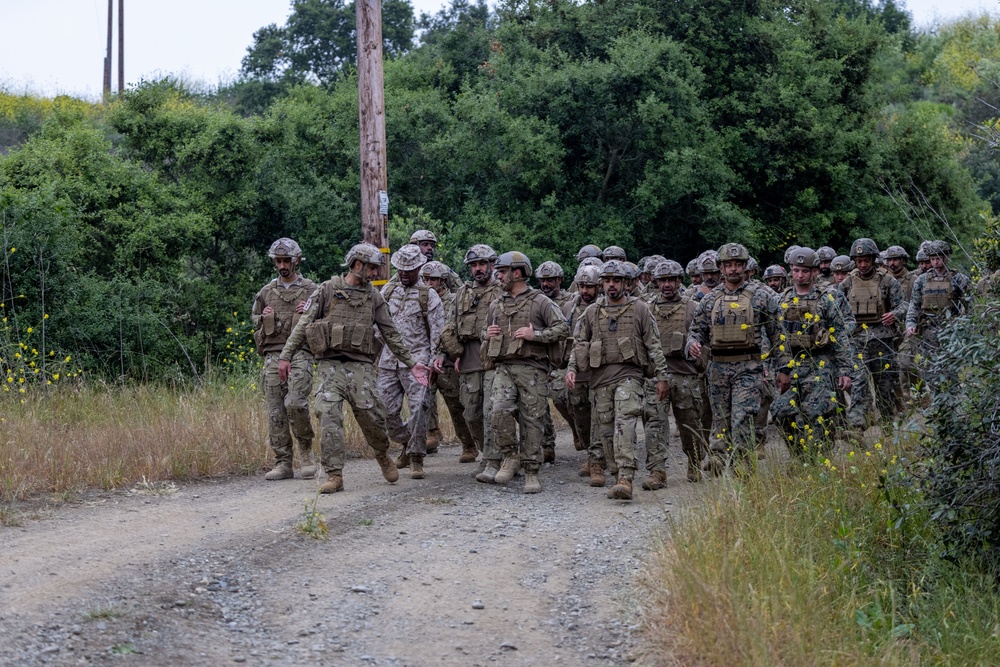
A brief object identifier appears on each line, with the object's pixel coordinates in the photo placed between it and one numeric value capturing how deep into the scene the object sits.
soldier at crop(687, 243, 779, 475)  10.79
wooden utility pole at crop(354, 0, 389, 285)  14.13
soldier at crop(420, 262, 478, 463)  12.35
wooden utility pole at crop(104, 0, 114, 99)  44.69
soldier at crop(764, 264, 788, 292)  14.23
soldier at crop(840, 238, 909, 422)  14.58
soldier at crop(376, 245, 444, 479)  12.05
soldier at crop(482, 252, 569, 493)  11.19
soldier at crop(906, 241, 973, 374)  13.75
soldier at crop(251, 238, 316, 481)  11.59
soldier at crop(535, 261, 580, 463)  12.91
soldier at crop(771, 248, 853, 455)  10.64
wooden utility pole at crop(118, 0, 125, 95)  44.47
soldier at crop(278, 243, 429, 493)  10.61
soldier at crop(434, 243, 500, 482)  11.87
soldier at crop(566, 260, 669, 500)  10.62
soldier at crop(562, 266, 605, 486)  11.82
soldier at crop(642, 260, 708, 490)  11.78
